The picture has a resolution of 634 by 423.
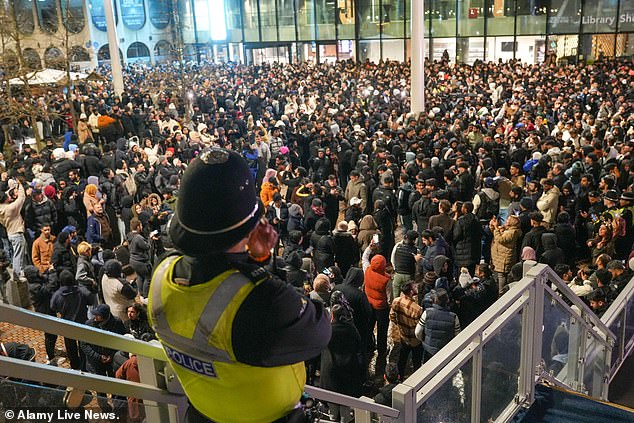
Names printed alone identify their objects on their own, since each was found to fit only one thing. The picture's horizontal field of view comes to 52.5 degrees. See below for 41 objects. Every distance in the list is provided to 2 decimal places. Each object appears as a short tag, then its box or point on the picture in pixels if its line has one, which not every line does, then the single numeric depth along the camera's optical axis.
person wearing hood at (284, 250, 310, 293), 7.43
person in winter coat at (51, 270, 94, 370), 6.99
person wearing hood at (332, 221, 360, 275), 8.76
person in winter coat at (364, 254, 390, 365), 7.30
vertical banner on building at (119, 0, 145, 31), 48.00
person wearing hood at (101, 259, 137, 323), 7.18
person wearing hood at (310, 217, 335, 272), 8.52
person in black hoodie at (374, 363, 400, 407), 5.18
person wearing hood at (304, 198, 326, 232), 9.67
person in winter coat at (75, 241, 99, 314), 7.77
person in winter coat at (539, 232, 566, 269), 7.64
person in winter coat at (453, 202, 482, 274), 8.63
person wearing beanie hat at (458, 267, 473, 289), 7.23
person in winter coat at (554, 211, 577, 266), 8.22
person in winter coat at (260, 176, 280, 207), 10.82
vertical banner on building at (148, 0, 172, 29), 49.44
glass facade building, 28.28
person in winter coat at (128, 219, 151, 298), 8.42
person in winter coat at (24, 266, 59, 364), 7.68
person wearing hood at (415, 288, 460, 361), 6.08
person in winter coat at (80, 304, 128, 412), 5.84
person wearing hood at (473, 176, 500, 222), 9.60
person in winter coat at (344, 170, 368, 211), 10.75
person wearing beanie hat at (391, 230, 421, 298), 7.60
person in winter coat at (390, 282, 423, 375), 6.59
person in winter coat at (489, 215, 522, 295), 8.30
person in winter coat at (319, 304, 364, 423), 5.82
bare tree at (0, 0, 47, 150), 16.78
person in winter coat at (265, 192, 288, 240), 9.69
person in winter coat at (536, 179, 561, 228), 9.03
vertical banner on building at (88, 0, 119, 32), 45.75
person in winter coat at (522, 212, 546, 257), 8.06
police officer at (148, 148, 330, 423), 1.92
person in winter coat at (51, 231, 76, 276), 8.45
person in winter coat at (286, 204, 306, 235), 9.55
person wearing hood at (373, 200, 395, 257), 9.62
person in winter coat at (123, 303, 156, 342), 6.29
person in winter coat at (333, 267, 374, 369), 6.68
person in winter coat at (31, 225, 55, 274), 8.87
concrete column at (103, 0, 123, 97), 23.77
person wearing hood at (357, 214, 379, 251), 9.01
